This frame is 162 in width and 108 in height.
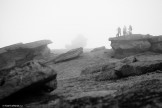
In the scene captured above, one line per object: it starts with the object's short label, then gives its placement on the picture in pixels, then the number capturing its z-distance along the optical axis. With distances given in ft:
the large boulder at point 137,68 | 43.32
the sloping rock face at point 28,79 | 29.50
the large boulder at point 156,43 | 106.98
